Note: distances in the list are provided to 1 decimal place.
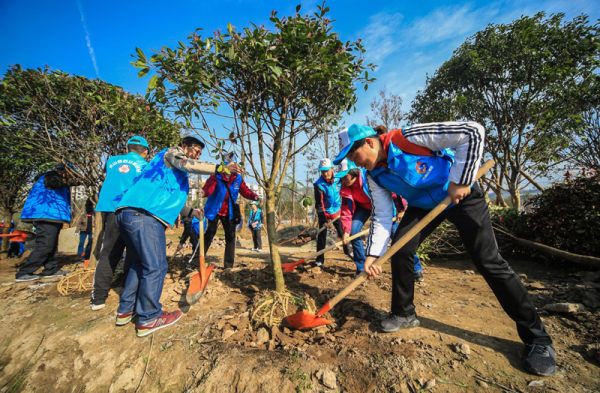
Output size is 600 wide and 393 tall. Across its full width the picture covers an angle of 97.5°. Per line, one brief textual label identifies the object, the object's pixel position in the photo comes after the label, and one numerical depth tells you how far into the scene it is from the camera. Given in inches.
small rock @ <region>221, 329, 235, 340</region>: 96.5
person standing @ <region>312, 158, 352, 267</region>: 197.8
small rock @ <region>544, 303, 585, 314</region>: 92.2
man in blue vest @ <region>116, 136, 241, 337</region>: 102.2
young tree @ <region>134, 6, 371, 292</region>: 94.1
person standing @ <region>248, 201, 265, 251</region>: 372.8
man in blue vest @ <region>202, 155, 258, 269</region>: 172.7
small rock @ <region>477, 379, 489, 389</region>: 64.7
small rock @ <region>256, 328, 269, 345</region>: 94.1
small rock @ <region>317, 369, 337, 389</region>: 69.1
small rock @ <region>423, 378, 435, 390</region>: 65.6
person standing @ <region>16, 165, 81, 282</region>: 171.8
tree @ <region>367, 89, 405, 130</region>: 513.8
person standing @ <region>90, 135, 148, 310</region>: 124.4
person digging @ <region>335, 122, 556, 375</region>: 71.2
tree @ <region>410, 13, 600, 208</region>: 292.2
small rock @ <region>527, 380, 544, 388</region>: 63.6
